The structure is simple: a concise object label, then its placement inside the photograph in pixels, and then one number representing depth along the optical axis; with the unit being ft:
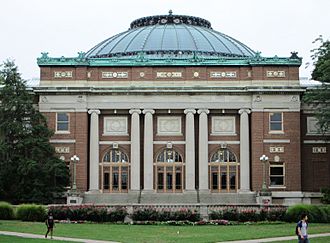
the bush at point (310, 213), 165.37
